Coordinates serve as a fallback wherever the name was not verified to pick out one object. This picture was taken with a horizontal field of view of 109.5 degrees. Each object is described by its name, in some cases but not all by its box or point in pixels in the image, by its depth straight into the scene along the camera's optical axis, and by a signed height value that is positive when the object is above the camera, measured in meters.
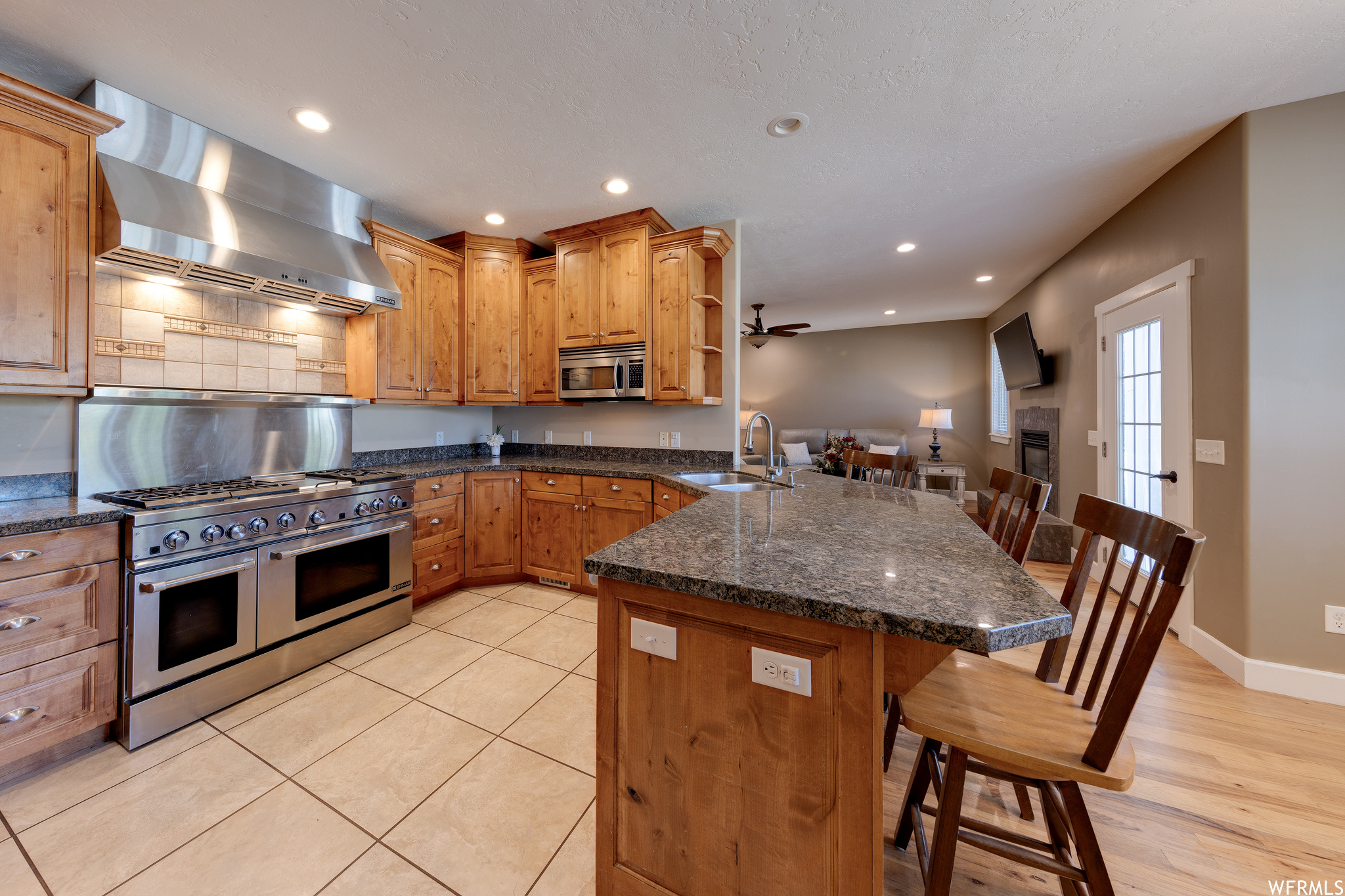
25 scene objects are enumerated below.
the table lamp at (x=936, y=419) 6.67 +0.43
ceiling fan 5.74 +1.42
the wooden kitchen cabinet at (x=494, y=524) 3.37 -0.56
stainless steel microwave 3.31 +0.53
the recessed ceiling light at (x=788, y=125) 2.23 +1.56
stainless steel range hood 2.01 +1.11
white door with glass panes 2.62 +0.30
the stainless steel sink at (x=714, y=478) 2.96 -0.19
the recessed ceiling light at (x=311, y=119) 2.19 +1.54
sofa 7.12 +0.17
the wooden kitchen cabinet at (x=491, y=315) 3.54 +1.00
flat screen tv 4.45 +0.93
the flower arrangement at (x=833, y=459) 3.77 -0.08
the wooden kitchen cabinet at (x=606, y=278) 3.26 +1.21
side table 6.05 -0.28
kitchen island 0.86 -0.49
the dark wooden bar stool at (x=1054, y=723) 0.86 -0.58
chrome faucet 2.44 -0.05
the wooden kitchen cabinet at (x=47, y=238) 1.76 +0.80
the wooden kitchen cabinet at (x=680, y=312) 3.21 +0.94
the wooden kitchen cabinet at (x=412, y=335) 3.05 +0.75
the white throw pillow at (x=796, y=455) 7.14 -0.10
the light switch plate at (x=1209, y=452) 2.36 -0.01
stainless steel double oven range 1.80 -0.62
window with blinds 6.13 +0.64
